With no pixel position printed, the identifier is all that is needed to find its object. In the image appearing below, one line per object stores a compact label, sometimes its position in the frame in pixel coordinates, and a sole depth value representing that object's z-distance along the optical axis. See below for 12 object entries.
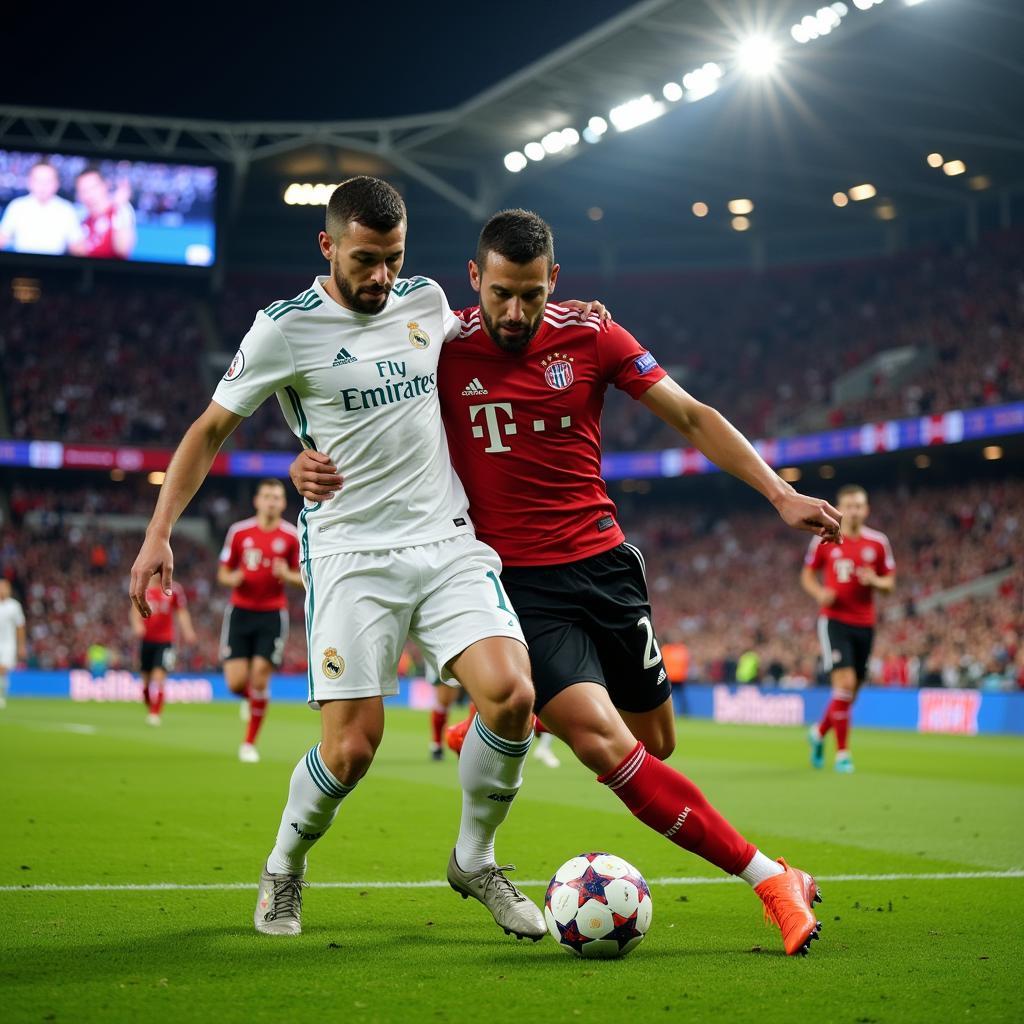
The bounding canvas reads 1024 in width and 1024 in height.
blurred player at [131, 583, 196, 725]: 17.94
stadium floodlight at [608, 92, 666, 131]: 32.09
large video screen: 38.97
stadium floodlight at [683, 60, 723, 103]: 30.08
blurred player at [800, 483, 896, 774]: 12.68
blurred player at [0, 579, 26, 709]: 23.59
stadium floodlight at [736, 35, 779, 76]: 28.48
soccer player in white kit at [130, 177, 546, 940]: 4.84
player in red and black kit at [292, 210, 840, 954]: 4.85
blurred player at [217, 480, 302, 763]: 12.89
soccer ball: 4.64
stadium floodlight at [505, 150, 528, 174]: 37.31
